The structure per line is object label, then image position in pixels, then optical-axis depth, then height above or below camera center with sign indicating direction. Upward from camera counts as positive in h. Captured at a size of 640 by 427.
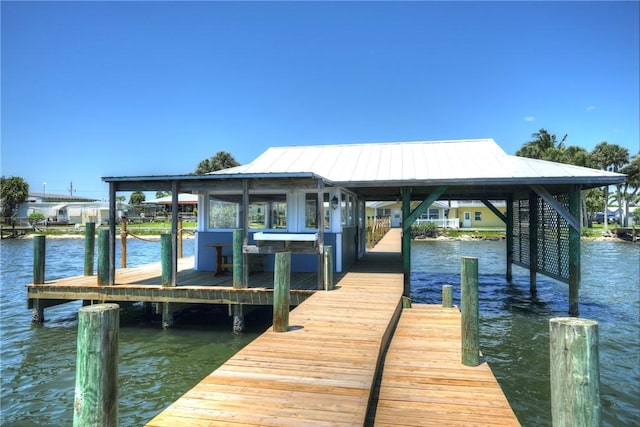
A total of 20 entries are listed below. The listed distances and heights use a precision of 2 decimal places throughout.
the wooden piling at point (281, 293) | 5.84 -1.04
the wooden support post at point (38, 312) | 10.30 -2.31
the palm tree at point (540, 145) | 54.25 +10.67
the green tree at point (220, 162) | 62.21 +9.53
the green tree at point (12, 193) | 53.47 +4.04
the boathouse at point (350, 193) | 9.66 +0.85
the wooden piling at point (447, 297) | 8.34 -1.54
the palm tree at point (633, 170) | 46.49 +6.10
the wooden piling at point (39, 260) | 9.84 -0.90
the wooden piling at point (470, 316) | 5.05 -1.18
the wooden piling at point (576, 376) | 2.82 -1.10
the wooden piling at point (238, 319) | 9.25 -2.24
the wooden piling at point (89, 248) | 10.95 -0.70
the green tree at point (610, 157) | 46.69 +7.68
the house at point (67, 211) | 56.97 +1.78
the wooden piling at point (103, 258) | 9.35 -0.84
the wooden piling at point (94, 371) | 2.89 -1.07
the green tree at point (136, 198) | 88.94 +5.58
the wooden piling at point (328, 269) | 8.80 -1.03
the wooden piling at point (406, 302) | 8.52 -1.70
